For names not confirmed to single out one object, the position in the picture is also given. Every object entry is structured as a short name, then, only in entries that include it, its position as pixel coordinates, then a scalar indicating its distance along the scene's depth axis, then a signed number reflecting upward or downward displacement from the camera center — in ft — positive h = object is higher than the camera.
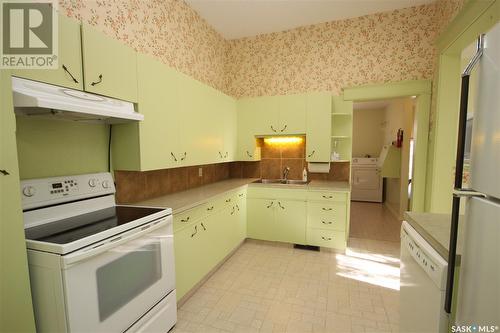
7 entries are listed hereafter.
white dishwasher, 3.09 -2.09
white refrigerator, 2.14 -0.53
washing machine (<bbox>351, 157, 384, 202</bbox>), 19.33 -2.55
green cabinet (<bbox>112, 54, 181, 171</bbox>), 5.95 +0.54
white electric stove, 3.51 -1.88
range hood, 3.55 +0.79
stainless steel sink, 11.65 -1.62
